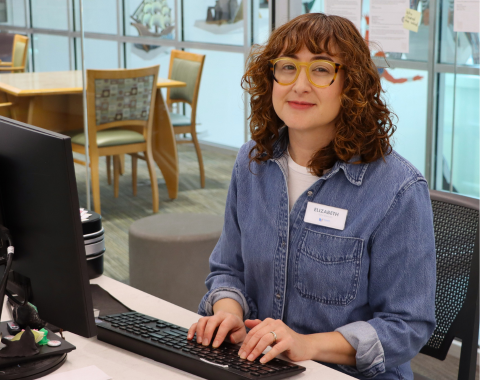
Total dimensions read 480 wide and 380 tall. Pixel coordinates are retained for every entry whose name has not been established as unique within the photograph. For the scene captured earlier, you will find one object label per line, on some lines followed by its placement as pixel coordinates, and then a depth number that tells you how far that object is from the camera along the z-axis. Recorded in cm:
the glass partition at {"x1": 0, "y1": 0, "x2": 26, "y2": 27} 324
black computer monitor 92
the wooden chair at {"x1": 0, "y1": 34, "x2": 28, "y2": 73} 331
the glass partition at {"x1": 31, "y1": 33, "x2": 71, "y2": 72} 337
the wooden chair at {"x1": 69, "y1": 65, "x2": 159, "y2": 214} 332
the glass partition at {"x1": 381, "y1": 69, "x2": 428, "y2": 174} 261
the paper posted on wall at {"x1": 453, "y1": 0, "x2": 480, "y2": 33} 226
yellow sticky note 246
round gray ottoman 265
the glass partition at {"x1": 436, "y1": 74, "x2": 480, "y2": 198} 244
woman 121
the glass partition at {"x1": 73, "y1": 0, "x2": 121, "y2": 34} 330
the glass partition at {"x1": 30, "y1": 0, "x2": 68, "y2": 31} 330
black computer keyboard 101
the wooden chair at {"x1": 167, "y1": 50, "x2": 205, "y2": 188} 341
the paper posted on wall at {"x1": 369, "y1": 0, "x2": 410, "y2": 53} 250
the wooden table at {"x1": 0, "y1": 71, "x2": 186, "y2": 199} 327
